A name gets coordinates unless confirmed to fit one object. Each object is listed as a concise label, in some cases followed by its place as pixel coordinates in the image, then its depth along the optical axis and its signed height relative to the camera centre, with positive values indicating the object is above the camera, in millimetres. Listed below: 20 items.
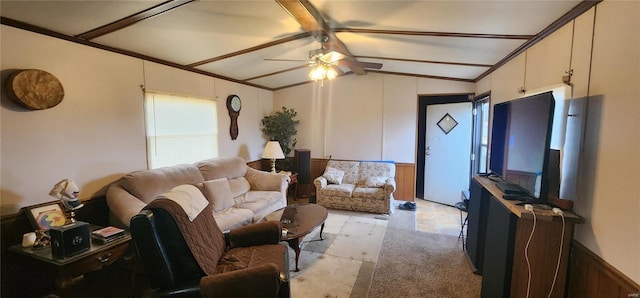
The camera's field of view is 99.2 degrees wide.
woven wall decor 2008 +311
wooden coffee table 2699 -974
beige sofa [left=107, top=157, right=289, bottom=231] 2599 -704
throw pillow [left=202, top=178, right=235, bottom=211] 3289 -770
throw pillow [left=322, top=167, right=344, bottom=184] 5059 -797
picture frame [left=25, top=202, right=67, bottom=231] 2070 -679
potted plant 5488 +79
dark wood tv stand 1693 -767
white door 4883 -329
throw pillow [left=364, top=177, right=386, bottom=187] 4697 -852
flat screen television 1715 -69
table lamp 4863 -362
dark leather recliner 1553 -829
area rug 2480 -1392
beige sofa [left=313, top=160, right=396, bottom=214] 4531 -944
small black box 1809 -747
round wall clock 4566 +350
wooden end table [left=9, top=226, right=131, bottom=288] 1772 -893
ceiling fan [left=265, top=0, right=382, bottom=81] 2230 +1008
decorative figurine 2055 -505
